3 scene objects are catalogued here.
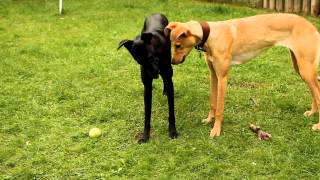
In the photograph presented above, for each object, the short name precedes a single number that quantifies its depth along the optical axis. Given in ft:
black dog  17.20
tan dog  19.26
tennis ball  20.49
